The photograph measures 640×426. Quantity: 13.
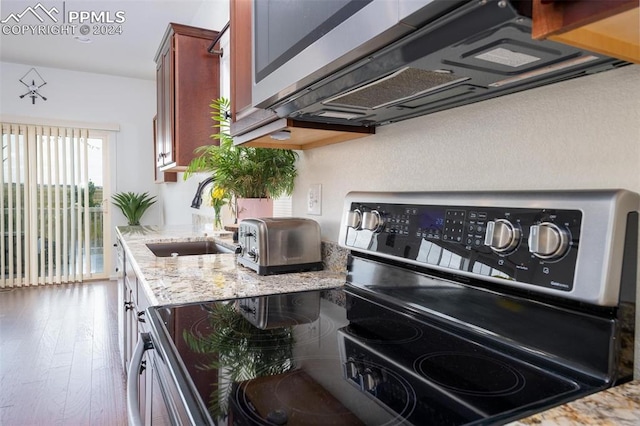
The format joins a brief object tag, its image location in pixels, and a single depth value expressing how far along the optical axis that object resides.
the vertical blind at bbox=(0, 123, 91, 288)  4.79
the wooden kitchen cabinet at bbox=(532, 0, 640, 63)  0.40
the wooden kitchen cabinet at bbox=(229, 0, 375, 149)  1.20
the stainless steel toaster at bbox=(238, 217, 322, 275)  1.30
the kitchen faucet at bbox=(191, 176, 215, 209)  2.05
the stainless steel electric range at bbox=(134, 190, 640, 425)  0.54
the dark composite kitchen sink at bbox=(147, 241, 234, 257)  2.28
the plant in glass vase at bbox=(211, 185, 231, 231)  1.93
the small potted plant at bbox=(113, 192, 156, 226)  5.20
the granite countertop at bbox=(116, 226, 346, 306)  1.07
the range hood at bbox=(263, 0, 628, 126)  0.51
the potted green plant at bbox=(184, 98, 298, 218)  1.74
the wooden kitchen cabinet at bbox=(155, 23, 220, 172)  2.73
